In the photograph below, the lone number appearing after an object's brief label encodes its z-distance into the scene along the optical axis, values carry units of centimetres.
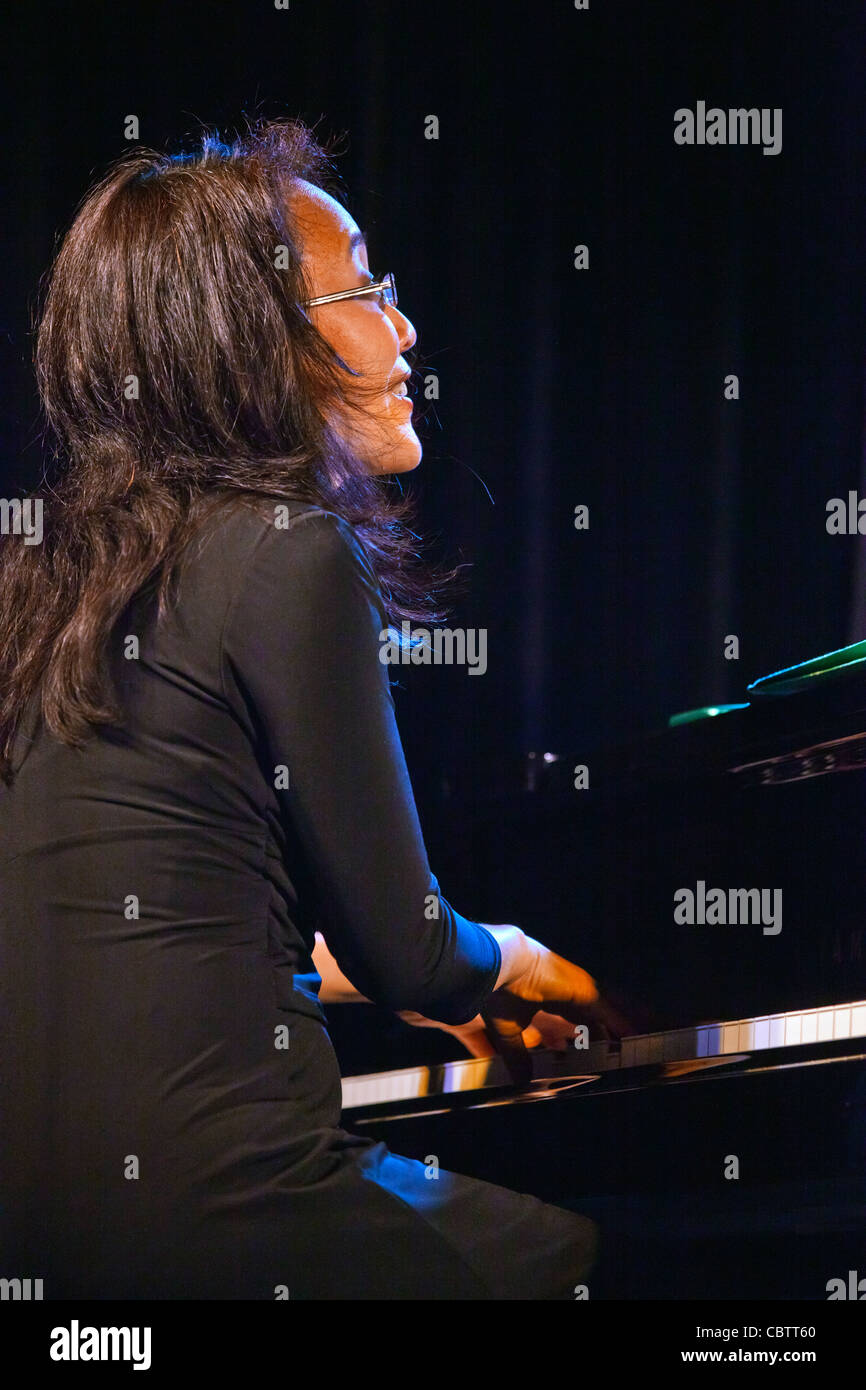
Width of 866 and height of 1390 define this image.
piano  134
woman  97
